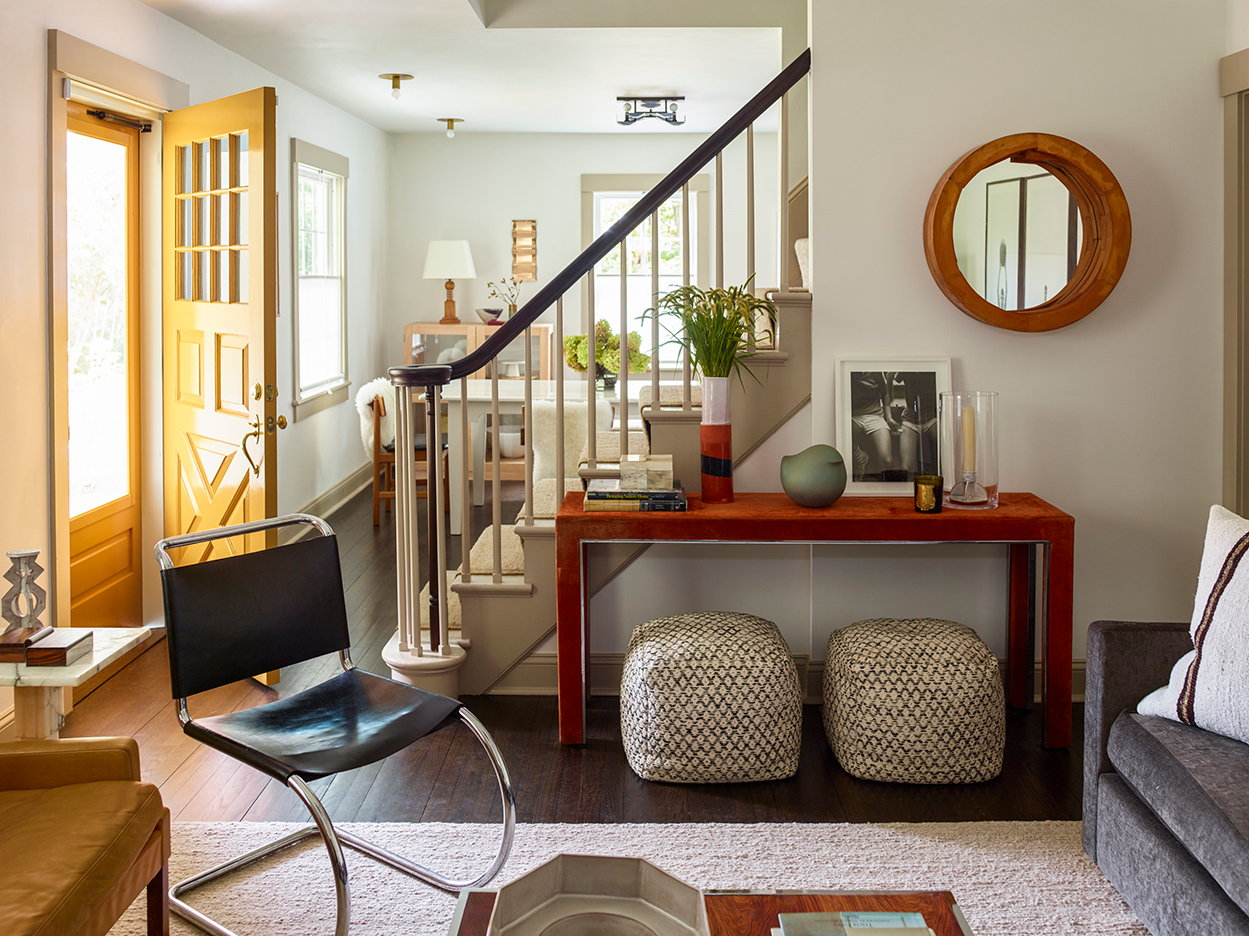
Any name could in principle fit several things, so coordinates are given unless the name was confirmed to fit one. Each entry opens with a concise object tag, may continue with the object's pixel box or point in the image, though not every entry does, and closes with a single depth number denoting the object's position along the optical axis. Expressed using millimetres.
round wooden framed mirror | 3111
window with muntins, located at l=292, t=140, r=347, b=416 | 6008
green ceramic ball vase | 3016
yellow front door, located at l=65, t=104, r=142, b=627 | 3666
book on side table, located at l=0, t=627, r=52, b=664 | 2162
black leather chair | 2082
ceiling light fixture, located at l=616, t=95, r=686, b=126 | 6312
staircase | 3186
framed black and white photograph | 3279
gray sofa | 1731
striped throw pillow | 1925
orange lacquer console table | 2920
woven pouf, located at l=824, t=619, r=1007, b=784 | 2730
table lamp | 7680
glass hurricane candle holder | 3037
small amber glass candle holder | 2979
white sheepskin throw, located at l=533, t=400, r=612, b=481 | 5133
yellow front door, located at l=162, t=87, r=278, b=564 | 3479
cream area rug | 2148
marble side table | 2100
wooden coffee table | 1465
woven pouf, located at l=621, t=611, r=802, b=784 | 2736
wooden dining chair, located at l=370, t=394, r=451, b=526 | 5828
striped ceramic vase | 3104
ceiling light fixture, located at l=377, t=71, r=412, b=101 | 5539
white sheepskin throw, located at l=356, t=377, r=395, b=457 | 5750
